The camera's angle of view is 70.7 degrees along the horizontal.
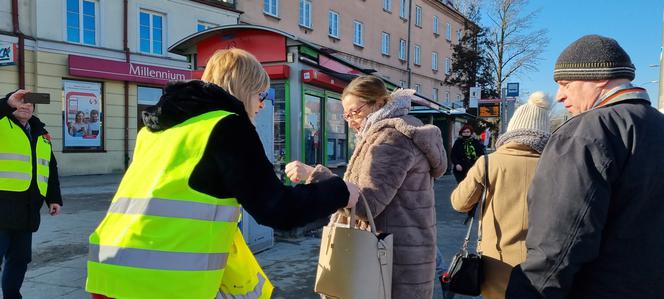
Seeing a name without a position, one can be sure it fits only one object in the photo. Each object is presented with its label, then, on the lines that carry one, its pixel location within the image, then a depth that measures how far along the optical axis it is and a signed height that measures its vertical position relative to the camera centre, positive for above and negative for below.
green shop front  6.56 +0.86
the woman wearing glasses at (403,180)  2.28 -0.22
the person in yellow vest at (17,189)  3.49 -0.42
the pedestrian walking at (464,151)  9.26 -0.26
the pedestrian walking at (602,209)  1.43 -0.22
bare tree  28.86 +5.48
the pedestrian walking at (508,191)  2.44 -0.29
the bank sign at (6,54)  12.63 +2.17
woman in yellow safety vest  1.47 -0.22
